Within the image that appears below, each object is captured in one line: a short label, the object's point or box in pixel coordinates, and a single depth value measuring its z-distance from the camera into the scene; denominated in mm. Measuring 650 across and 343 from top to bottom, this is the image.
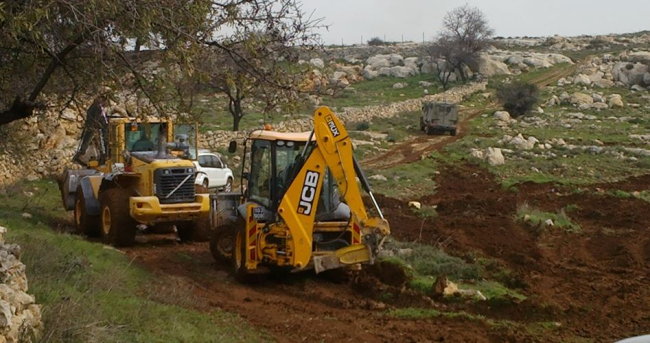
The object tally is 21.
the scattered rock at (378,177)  26441
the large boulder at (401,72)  75450
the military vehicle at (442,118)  42875
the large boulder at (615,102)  54094
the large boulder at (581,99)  54875
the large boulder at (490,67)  73125
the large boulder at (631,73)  65312
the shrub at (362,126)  43562
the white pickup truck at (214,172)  25219
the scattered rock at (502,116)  47900
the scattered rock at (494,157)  30703
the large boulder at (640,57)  67350
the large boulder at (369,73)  76062
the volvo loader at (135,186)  15258
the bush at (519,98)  49969
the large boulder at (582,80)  65219
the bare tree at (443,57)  68494
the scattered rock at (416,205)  21242
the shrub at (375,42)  115638
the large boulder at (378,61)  79625
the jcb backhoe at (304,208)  11508
